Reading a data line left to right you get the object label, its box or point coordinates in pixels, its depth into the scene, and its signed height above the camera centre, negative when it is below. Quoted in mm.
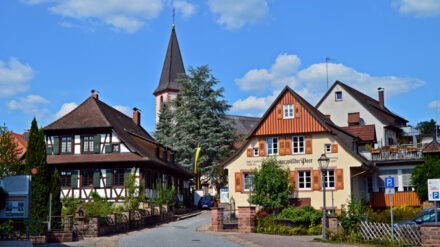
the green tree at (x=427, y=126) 85062 +10591
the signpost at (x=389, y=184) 21375 +443
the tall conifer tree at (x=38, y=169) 24750 +1307
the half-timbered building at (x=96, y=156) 38719 +2903
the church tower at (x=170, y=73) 81438 +17941
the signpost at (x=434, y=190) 19359 +185
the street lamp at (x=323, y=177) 23262 +794
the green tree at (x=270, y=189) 33625 +470
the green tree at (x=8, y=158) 32250 +2334
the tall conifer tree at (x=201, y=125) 53062 +6825
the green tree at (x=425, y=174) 36594 +1389
